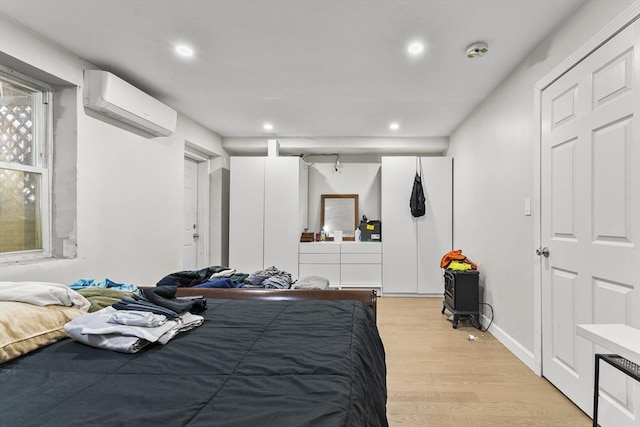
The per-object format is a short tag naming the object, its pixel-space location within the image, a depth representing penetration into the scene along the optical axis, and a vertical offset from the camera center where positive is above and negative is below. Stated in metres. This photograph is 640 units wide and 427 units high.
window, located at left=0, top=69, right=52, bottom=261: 2.13 +0.33
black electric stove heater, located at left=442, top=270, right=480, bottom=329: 3.33 -0.86
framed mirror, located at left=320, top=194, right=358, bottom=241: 5.27 +0.02
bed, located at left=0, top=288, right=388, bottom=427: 0.72 -0.47
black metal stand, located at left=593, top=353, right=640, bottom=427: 1.13 -0.57
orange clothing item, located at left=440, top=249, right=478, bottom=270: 3.69 -0.52
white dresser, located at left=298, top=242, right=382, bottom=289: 4.72 -0.73
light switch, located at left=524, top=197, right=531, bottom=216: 2.43 +0.07
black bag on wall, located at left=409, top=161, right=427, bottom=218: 4.58 +0.20
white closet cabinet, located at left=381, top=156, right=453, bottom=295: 4.61 -0.20
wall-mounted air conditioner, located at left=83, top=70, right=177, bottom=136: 2.46 +0.95
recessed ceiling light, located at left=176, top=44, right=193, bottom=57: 2.35 +1.24
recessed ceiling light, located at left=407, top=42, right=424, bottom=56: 2.28 +1.23
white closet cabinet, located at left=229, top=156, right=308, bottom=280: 4.71 +0.01
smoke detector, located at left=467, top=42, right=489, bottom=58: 2.29 +1.23
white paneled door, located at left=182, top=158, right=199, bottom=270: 4.41 -0.02
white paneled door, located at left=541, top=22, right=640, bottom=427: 1.53 -0.01
